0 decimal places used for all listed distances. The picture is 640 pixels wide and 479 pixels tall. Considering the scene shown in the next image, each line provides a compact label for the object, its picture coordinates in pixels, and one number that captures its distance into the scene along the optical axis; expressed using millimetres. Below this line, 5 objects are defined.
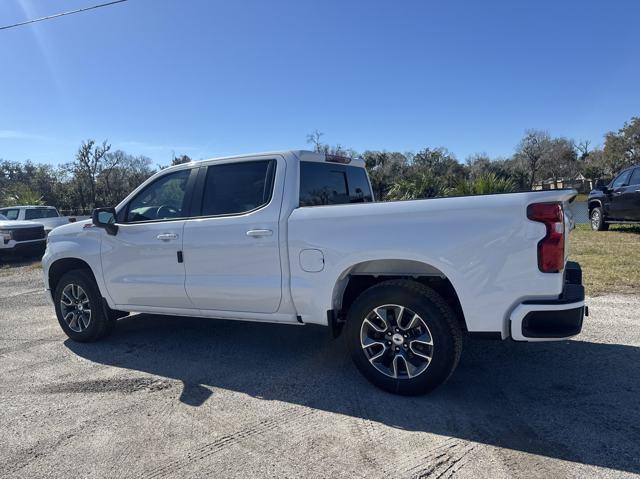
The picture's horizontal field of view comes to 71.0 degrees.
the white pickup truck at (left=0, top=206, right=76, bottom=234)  15467
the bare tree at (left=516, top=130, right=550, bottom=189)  58656
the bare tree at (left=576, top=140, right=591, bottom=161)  66094
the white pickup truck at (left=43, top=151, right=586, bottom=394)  3029
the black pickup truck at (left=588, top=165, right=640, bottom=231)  11797
